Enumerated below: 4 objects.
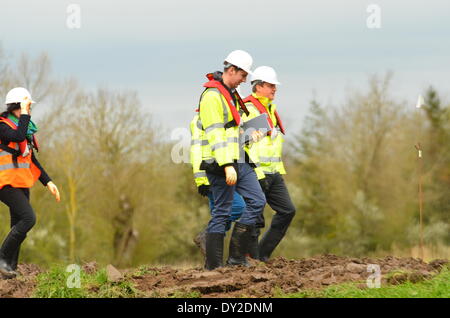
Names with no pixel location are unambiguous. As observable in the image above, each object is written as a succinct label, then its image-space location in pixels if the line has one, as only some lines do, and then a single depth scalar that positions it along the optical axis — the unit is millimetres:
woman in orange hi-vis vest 17483
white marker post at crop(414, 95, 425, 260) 18853
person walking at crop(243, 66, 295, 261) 19578
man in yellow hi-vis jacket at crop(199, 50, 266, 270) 16203
